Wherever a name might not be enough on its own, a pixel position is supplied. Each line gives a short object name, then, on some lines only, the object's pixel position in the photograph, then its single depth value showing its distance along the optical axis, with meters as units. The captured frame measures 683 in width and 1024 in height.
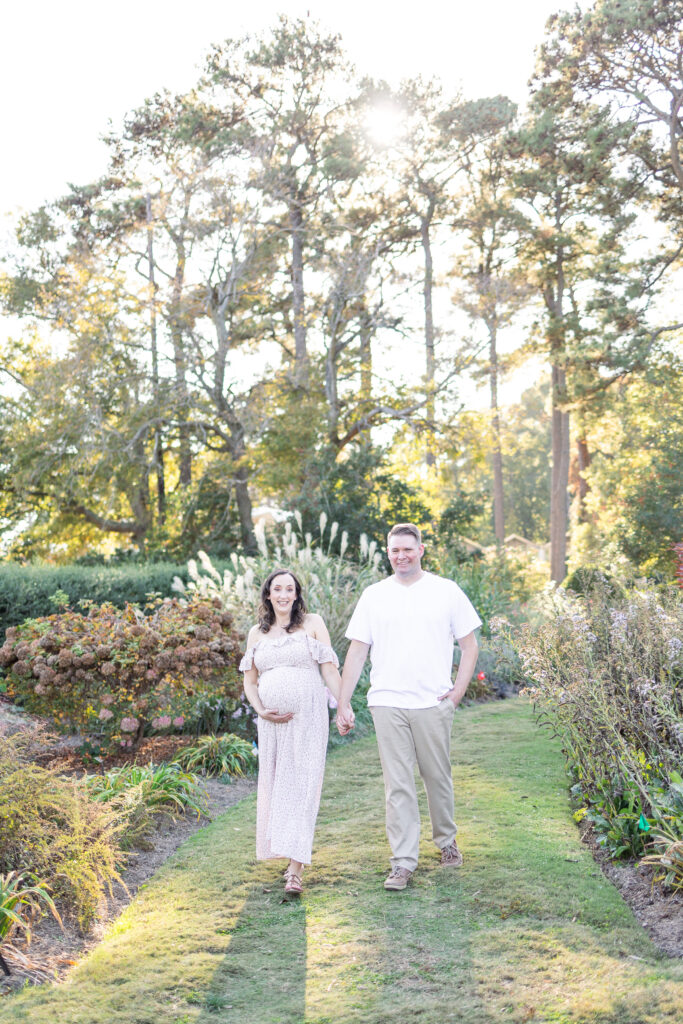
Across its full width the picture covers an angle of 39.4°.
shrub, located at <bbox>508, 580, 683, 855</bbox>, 4.89
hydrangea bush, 6.98
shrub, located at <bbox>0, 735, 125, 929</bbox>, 4.30
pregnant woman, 4.61
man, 4.62
